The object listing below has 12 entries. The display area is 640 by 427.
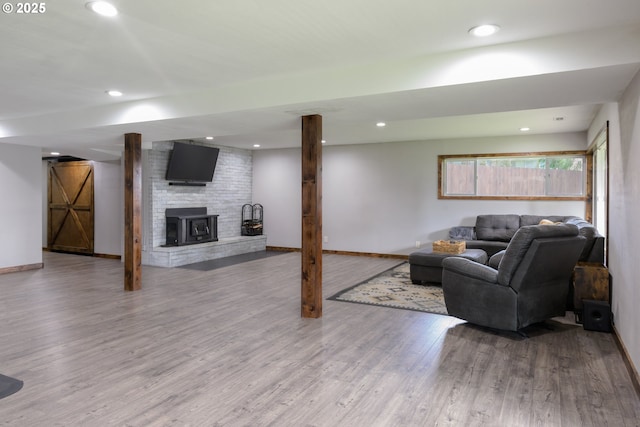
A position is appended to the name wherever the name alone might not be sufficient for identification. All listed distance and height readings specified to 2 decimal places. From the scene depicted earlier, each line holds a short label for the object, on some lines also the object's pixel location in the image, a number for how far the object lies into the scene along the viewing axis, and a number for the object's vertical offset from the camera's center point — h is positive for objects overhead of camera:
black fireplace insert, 8.26 -0.30
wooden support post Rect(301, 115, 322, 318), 4.48 -0.06
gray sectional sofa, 7.25 -0.33
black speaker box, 4.01 -0.99
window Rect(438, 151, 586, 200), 7.78 +0.70
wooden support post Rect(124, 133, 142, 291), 5.88 +0.01
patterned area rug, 5.04 -1.09
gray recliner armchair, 3.73 -0.65
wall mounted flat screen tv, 8.23 +1.00
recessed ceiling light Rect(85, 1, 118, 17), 2.58 +1.27
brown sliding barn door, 9.55 +0.10
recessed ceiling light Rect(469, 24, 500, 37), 2.90 +1.28
